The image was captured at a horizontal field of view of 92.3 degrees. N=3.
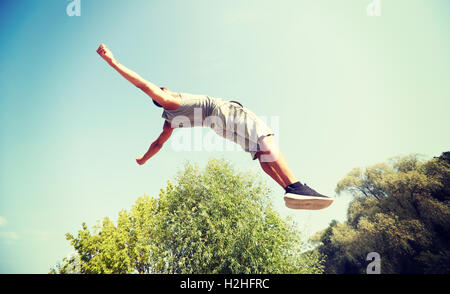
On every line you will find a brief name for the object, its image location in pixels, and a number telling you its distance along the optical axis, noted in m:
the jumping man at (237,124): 2.01
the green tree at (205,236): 10.26
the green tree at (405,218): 16.58
